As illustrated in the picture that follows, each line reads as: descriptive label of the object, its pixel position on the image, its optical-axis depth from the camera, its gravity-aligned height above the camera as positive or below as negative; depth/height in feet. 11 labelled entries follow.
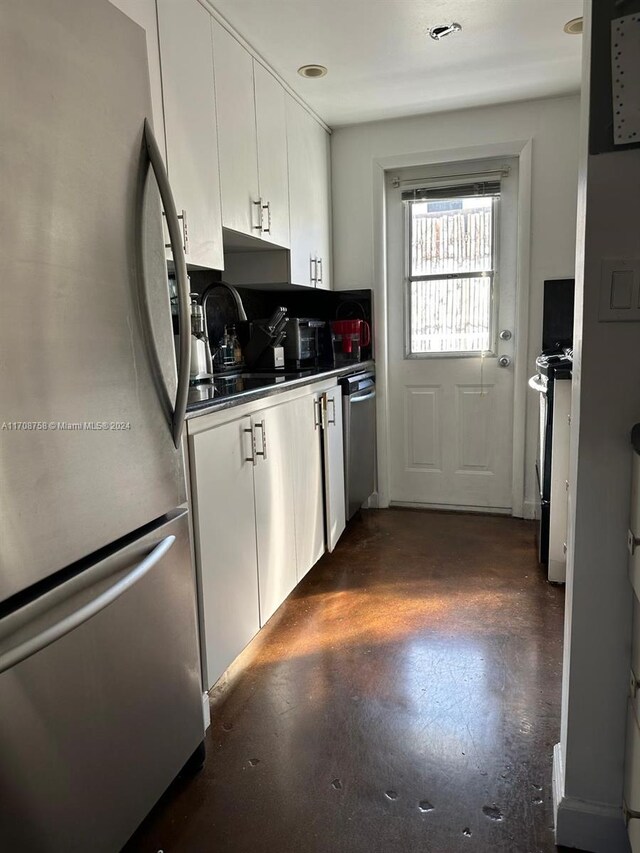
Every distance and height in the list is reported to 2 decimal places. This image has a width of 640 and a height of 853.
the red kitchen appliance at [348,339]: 11.20 +0.00
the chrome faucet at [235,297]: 6.93 +0.58
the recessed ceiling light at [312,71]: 8.64 +3.97
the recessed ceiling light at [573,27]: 7.59 +3.99
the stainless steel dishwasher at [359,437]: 9.89 -1.76
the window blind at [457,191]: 10.98 +2.74
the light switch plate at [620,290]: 3.48 +0.25
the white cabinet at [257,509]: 5.51 -1.92
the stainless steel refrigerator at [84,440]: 3.10 -0.58
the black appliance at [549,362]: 7.83 -0.39
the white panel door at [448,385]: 11.32 -0.96
